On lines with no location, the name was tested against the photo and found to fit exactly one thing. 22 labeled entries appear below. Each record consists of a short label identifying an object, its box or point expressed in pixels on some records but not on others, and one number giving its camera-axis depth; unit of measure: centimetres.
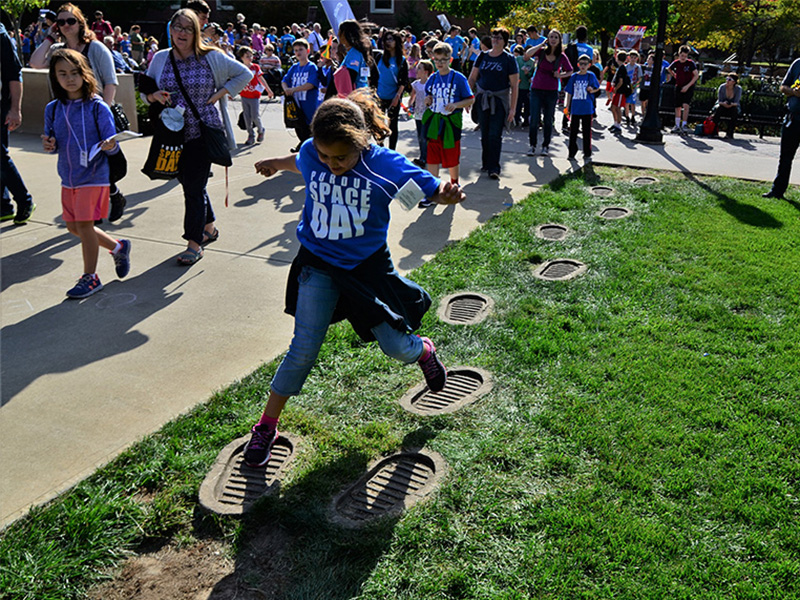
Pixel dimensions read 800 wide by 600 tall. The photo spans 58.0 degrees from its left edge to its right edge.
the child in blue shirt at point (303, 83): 951
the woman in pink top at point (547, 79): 1087
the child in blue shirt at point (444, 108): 793
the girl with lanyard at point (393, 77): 1004
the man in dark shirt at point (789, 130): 804
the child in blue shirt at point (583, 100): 1023
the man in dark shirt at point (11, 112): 667
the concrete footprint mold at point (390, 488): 311
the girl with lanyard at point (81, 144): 512
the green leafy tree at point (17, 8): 1568
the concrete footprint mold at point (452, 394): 391
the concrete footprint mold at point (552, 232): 685
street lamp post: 1240
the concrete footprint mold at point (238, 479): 314
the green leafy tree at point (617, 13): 2505
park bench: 1441
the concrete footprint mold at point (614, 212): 760
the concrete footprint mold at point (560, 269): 587
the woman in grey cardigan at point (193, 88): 574
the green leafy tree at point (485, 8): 2498
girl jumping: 326
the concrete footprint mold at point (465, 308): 502
